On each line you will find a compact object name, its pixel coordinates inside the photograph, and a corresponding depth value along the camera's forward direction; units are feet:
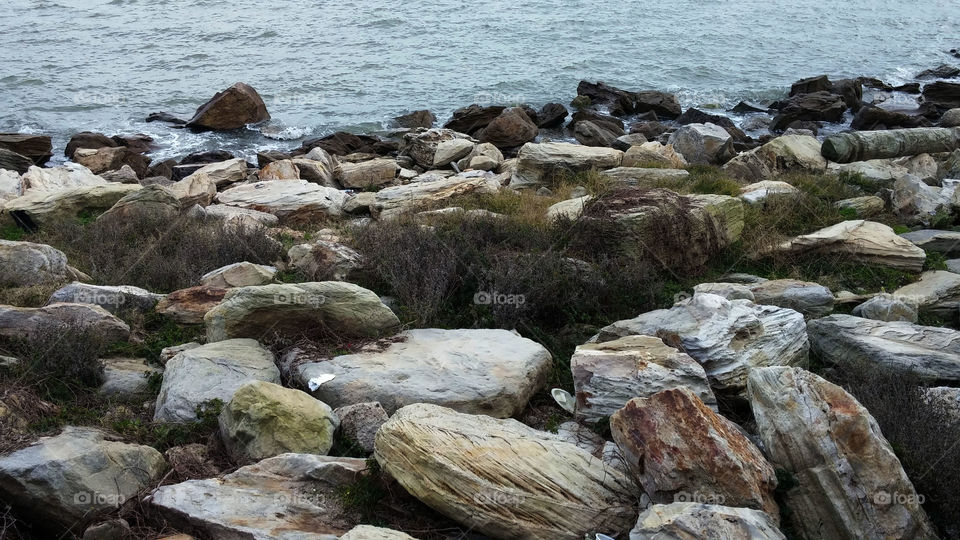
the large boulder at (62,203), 37.55
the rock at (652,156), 47.55
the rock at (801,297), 24.89
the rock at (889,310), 24.06
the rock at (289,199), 40.88
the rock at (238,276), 27.07
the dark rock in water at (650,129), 70.85
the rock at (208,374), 18.89
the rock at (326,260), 27.55
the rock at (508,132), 66.95
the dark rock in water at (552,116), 76.23
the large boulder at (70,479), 14.93
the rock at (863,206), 36.45
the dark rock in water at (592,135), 66.18
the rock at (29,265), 27.23
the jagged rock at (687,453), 14.05
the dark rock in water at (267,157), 59.67
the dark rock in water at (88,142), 64.39
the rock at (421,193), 39.63
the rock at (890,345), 19.80
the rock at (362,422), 17.90
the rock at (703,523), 12.37
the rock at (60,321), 21.56
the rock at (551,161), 45.88
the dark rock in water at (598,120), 73.20
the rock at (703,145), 53.88
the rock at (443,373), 19.47
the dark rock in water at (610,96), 82.17
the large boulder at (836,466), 14.11
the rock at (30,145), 61.87
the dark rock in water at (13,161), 55.42
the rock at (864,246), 29.58
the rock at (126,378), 20.33
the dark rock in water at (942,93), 85.46
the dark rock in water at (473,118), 73.36
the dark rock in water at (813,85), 88.22
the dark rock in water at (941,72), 101.91
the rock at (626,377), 18.45
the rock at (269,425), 17.17
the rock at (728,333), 19.93
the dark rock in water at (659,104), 81.35
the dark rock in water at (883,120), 75.05
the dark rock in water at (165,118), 75.82
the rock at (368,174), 51.95
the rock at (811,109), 77.10
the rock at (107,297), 24.97
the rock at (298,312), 21.83
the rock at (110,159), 57.93
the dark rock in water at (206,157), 62.03
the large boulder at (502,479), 14.56
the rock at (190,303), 24.77
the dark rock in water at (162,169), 57.18
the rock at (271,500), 14.44
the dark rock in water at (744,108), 85.10
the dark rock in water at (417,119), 74.74
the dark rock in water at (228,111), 73.67
